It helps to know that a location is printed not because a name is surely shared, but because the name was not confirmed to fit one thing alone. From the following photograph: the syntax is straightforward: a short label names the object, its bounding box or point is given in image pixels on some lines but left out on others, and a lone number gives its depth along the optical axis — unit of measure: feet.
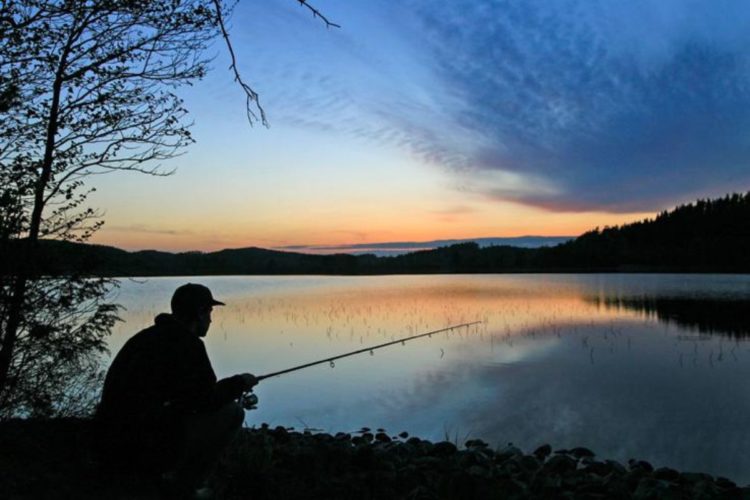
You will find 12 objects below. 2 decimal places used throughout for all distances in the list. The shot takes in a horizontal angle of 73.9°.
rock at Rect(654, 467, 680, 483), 23.73
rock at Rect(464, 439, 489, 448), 28.96
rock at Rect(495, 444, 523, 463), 26.08
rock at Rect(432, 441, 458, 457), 27.00
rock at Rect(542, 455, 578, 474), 24.39
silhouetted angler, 11.94
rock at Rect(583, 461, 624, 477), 24.35
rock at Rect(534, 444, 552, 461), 27.78
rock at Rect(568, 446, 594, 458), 27.91
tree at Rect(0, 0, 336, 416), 19.54
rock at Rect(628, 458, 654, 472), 25.42
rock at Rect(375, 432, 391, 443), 31.48
